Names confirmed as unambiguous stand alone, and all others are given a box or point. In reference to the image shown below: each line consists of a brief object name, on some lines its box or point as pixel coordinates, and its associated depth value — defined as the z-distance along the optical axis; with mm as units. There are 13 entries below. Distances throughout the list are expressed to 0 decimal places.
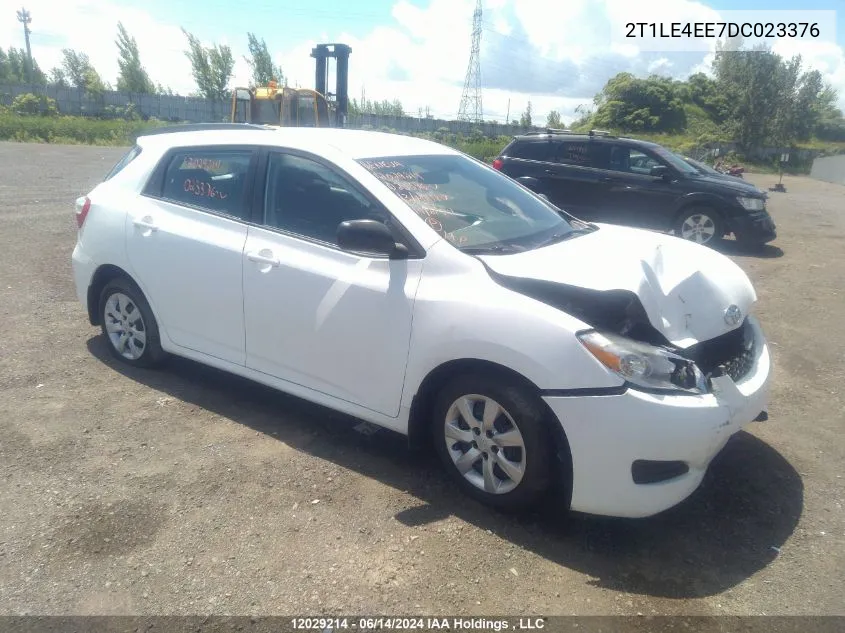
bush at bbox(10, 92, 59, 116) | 48406
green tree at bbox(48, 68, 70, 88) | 72812
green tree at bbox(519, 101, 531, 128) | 51188
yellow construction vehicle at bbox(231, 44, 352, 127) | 18188
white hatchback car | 2955
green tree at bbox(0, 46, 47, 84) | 72644
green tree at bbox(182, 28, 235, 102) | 62688
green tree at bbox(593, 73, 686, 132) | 45594
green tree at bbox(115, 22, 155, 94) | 67000
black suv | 10578
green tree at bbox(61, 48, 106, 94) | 70838
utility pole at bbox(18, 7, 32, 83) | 63906
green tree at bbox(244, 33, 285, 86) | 61469
